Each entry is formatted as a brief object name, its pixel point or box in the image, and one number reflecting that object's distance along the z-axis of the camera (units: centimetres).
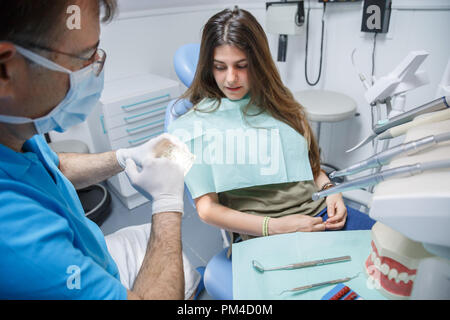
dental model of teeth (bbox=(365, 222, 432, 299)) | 52
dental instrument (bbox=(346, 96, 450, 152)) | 62
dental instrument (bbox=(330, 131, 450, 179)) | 50
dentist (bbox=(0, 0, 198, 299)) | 47
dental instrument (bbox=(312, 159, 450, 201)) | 45
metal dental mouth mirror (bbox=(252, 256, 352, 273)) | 70
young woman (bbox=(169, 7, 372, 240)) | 102
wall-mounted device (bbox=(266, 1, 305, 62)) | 194
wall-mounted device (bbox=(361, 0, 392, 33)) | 163
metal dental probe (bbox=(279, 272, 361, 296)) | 65
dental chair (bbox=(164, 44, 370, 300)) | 91
